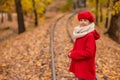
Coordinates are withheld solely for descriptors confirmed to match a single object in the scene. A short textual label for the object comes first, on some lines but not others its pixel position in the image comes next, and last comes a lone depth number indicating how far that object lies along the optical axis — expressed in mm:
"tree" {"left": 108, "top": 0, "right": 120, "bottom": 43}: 17734
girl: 5555
